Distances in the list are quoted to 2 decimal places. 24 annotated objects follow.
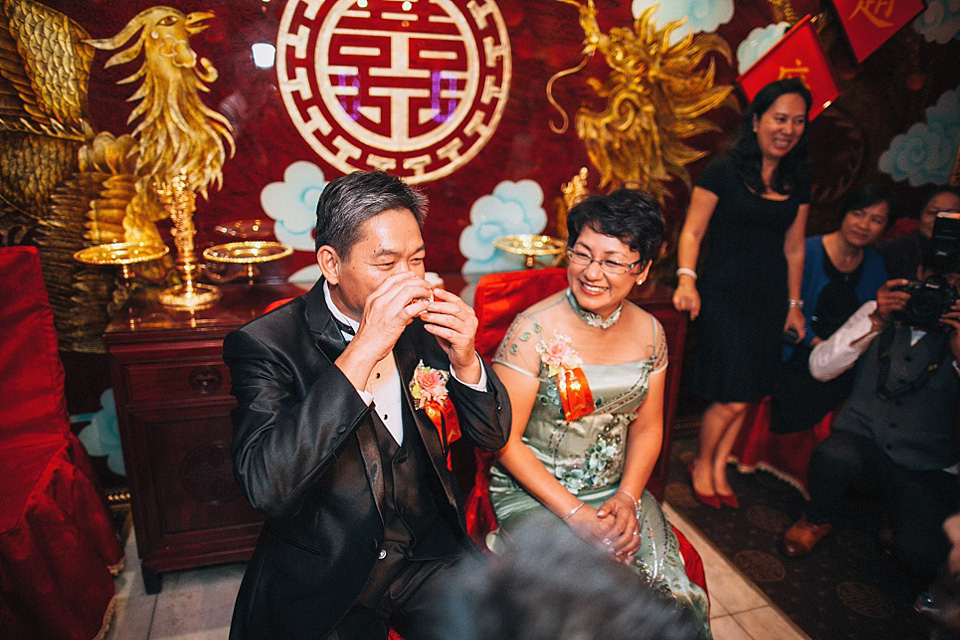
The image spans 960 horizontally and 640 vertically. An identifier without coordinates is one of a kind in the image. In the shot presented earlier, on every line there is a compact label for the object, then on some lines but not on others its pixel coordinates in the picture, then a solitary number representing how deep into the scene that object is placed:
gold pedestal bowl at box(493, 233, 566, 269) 2.70
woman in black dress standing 2.60
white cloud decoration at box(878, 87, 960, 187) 3.51
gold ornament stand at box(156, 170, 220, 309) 2.23
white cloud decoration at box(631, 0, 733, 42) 2.87
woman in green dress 1.79
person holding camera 2.34
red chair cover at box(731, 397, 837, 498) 2.99
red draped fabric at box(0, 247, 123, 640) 1.81
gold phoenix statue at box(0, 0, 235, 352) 2.19
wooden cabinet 2.03
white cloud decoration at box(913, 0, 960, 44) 3.32
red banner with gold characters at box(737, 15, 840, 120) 3.01
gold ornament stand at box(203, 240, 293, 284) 2.29
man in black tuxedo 1.24
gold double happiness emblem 2.46
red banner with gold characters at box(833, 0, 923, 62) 3.12
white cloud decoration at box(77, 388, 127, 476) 2.62
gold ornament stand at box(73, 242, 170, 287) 2.15
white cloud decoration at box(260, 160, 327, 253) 2.57
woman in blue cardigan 2.79
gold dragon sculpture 2.86
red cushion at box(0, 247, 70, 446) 2.01
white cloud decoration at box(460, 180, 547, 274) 2.88
